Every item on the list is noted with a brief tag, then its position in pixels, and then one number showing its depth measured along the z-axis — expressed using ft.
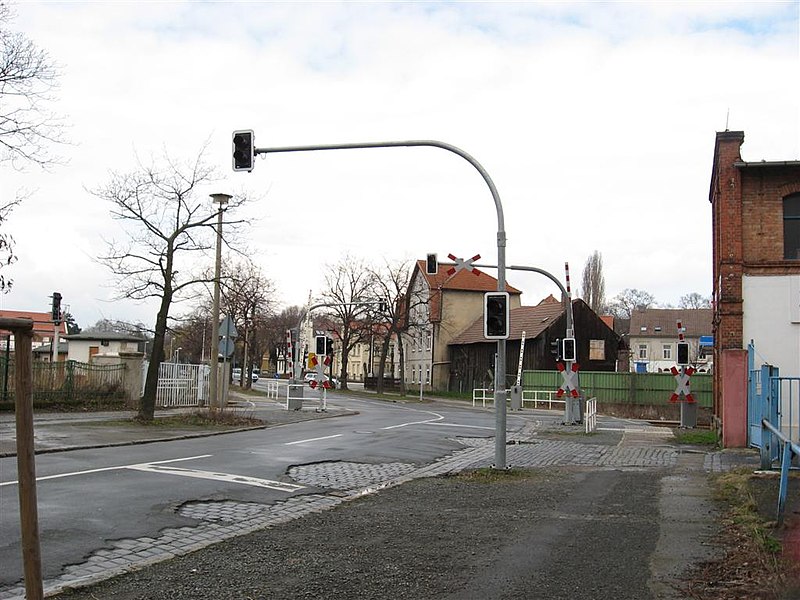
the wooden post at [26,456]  14.02
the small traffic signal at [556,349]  92.63
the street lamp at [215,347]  80.25
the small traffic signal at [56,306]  120.26
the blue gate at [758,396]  49.83
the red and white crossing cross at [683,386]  85.56
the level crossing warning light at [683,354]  86.58
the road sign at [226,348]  83.87
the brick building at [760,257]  64.13
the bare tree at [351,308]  237.25
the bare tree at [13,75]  64.13
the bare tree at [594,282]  333.62
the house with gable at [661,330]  345.10
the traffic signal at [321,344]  105.40
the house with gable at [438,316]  258.57
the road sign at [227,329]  84.45
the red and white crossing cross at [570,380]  91.04
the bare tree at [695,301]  393.50
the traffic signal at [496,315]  45.57
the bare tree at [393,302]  229.04
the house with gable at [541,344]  197.06
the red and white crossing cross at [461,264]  63.23
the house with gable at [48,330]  277.62
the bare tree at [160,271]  74.67
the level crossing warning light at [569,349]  87.86
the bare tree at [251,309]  178.60
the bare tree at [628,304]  421.18
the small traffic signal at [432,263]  82.38
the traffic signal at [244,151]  49.34
